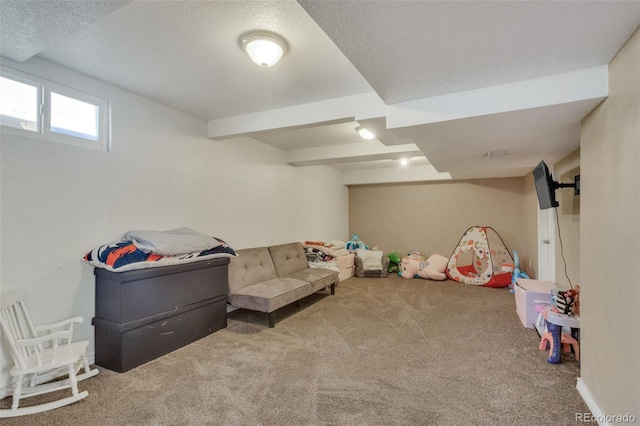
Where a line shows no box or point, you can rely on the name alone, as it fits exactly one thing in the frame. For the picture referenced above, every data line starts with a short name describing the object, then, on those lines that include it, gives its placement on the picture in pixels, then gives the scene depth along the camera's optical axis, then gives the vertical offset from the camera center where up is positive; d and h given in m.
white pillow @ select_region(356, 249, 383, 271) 6.05 -0.95
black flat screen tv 2.43 +0.21
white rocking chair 1.88 -0.98
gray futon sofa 3.34 -0.90
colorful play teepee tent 5.25 -0.91
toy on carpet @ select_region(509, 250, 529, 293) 4.91 -1.02
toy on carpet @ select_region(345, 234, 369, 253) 6.54 -0.73
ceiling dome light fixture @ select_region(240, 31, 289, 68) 1.88 +1.08
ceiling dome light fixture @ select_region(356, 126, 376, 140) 3.60 +1.00
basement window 2.14 +0.81
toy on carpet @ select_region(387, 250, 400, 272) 6.49 -1.08
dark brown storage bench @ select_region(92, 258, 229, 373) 2.40 -0.88
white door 3.76 -0.44
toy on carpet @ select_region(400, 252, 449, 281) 5.71 -1.07
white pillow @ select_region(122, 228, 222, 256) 2.61 -0.27
